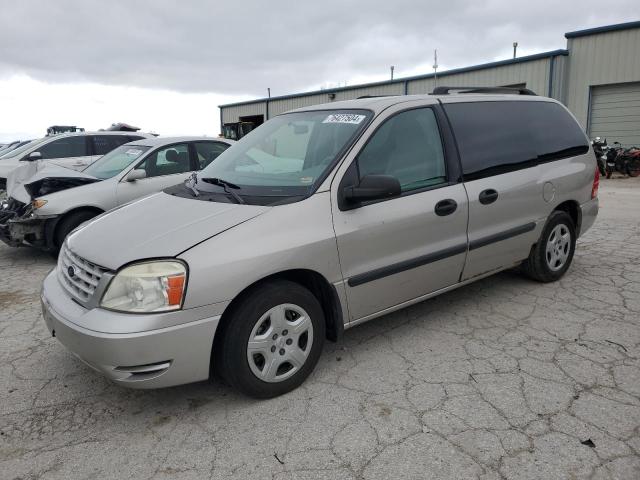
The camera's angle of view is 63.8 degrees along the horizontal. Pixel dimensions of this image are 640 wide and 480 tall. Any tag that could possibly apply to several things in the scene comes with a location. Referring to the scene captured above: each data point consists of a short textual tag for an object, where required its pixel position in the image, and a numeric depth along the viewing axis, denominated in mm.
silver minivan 2582
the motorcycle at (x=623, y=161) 14711
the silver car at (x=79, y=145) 9922
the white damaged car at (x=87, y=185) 6004
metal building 14891
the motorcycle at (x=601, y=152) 14414
